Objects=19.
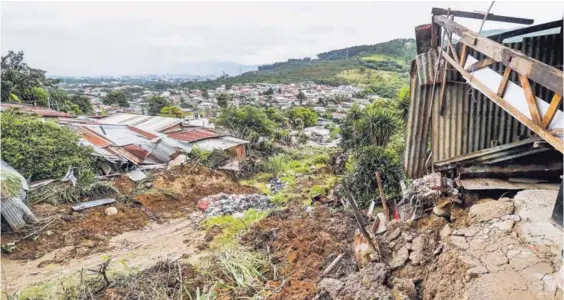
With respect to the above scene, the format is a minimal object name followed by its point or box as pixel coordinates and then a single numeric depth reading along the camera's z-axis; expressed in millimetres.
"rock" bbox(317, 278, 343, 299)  3839
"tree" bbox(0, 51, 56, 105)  24130
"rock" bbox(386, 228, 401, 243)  4309
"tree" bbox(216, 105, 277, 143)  23188
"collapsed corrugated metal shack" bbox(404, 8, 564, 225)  3438
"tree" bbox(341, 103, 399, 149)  14453
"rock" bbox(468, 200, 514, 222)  3510
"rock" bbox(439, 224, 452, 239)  3712
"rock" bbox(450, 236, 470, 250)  3338
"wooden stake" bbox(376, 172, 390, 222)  5488
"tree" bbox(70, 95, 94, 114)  35469
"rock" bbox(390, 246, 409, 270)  3750
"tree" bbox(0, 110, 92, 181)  9680
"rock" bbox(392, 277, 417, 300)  3279
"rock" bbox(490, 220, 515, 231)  3299
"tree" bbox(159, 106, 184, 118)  33744
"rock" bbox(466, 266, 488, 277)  2918
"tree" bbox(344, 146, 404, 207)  9586
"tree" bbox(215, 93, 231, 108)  40375
